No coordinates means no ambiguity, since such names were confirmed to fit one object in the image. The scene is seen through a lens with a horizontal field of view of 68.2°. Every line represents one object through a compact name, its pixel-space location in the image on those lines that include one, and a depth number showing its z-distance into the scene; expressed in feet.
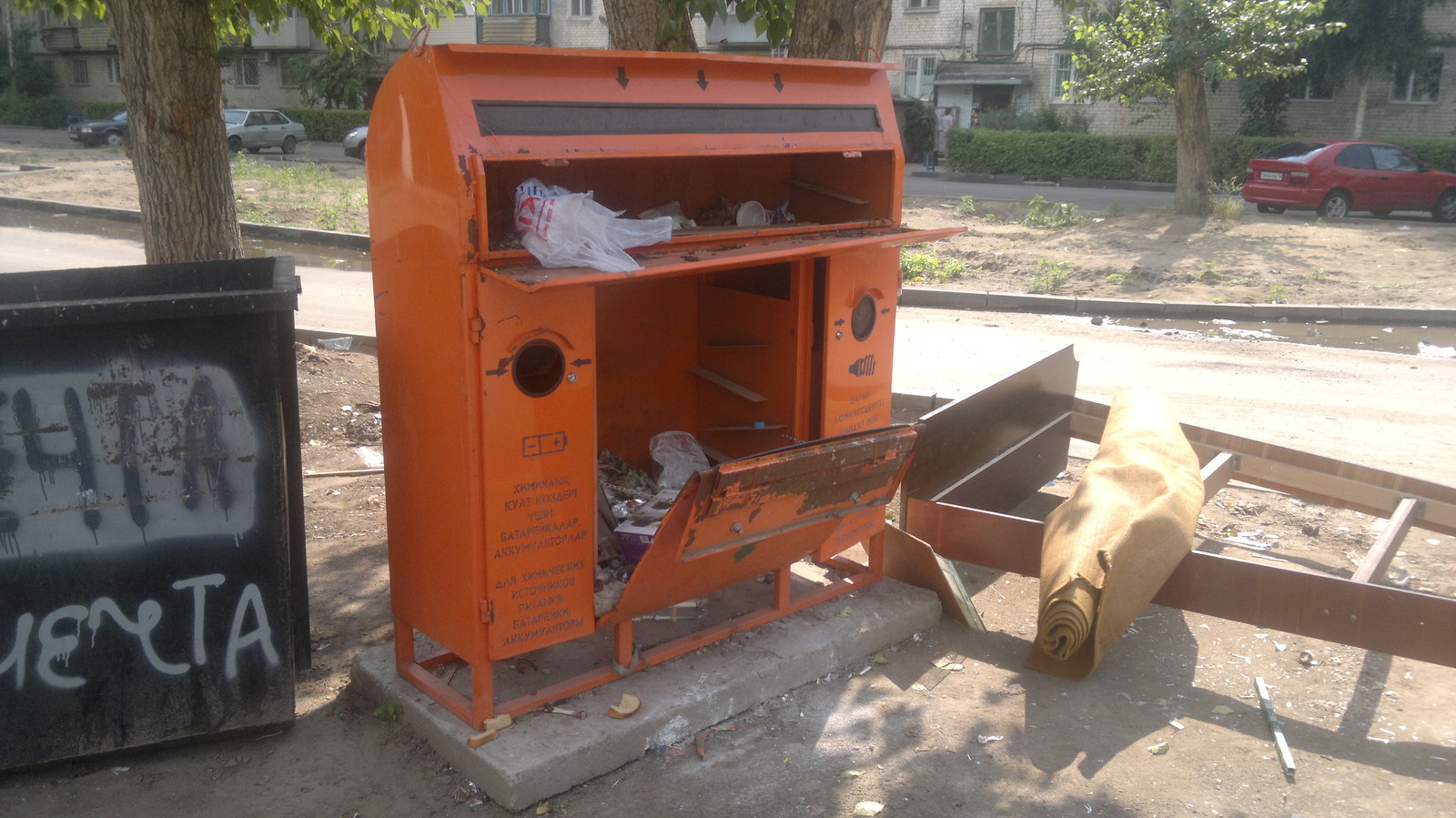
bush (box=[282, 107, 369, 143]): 119.85
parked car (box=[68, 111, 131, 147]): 104.42
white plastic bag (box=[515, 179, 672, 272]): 9.62
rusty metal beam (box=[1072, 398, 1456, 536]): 15.28
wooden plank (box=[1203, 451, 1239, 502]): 15.29
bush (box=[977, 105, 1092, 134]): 102.12
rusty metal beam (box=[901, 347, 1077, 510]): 15.33
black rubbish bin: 9.28
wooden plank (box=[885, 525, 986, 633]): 14.26
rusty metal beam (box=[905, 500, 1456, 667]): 11.41
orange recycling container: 9.61
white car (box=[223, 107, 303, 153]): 99.19
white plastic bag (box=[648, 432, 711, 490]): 14.19
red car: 61.62
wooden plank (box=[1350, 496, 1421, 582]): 13.02
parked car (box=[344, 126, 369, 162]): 92.79
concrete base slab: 10.20
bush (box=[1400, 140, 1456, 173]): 80.02
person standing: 108.88
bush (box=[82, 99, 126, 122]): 133.59
